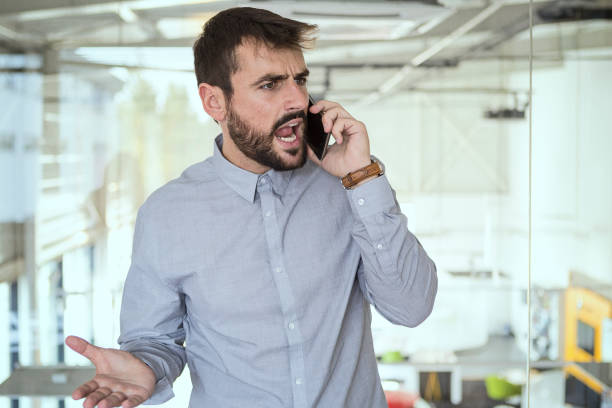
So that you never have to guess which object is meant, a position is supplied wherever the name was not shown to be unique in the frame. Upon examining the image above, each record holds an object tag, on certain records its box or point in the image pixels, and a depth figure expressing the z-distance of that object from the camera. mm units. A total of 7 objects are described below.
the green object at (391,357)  3455
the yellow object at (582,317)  3504
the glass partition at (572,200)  3459
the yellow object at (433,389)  3504
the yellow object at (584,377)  3396
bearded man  1172
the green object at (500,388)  3588
